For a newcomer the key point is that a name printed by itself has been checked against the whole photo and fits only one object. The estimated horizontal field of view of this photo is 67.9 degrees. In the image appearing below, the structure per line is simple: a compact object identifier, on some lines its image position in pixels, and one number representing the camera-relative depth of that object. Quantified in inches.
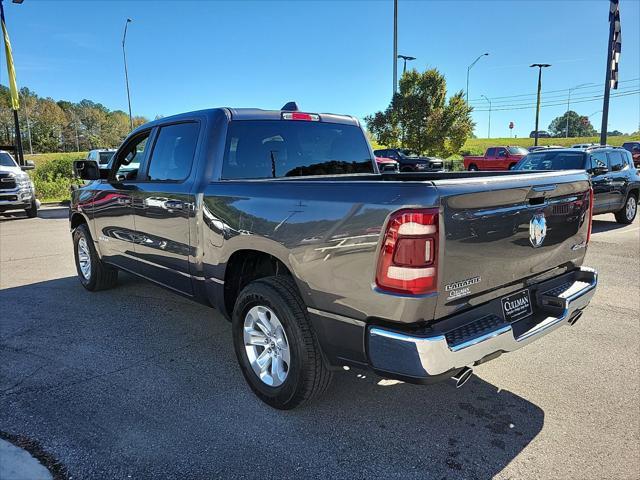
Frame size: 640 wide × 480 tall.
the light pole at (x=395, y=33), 981.2
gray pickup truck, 91.3
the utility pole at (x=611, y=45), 837.8
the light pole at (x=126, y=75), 1265.3
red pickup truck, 1106.1
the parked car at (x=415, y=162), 987.3
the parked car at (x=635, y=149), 1226.0
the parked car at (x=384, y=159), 1006.1
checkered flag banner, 837.2
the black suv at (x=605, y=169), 414.9
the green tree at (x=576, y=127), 6058.1
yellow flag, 655.1
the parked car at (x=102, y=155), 712.0
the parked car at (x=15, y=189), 515.2
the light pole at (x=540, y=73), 1758.1
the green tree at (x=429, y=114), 1234.6
